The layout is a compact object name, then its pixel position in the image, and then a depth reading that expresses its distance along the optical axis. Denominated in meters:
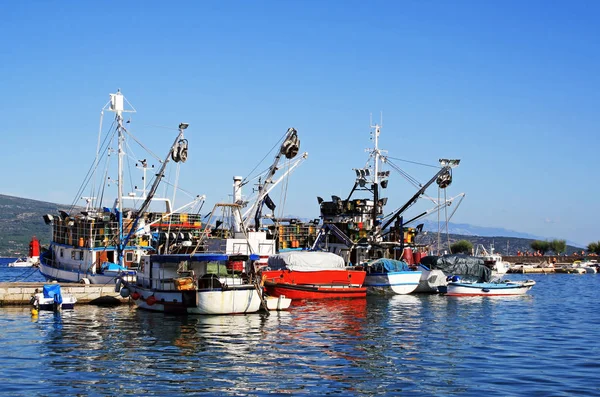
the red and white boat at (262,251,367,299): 61.22
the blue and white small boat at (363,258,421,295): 69.00
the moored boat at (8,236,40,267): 125.46
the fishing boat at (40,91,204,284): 68.19
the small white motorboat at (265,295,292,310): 51.31
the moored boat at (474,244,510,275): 105.22
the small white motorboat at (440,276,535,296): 69.88
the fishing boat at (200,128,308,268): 62.58
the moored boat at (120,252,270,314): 48.09
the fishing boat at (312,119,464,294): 80.99
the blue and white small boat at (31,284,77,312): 51.66
